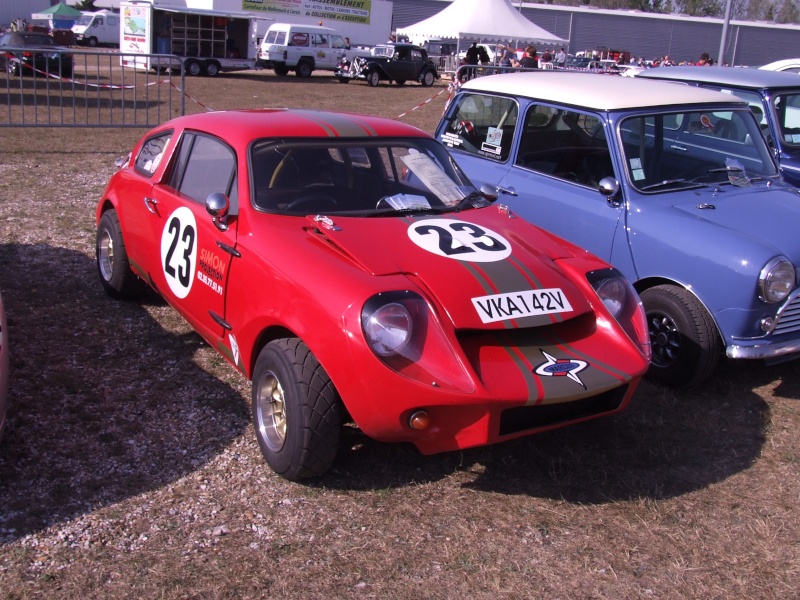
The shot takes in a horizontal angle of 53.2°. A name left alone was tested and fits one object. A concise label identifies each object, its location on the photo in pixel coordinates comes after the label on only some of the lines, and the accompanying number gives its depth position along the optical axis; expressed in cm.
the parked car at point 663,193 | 462
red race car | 329
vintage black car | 3084
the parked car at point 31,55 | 2227
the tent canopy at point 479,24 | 2631
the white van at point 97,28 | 4044
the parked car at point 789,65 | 1077
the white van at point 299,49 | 3194
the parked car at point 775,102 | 691
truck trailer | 3027
